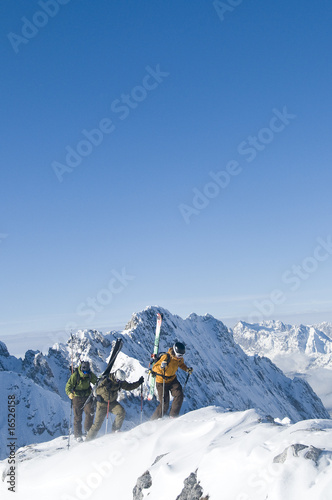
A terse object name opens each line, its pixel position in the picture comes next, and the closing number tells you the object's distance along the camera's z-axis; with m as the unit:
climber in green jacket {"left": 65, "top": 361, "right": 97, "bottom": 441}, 14.20
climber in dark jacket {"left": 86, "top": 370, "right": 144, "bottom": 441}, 13.20
